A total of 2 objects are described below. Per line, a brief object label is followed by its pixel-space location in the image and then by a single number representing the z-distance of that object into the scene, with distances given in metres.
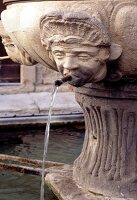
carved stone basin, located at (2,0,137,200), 2.02
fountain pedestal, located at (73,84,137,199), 2.46
